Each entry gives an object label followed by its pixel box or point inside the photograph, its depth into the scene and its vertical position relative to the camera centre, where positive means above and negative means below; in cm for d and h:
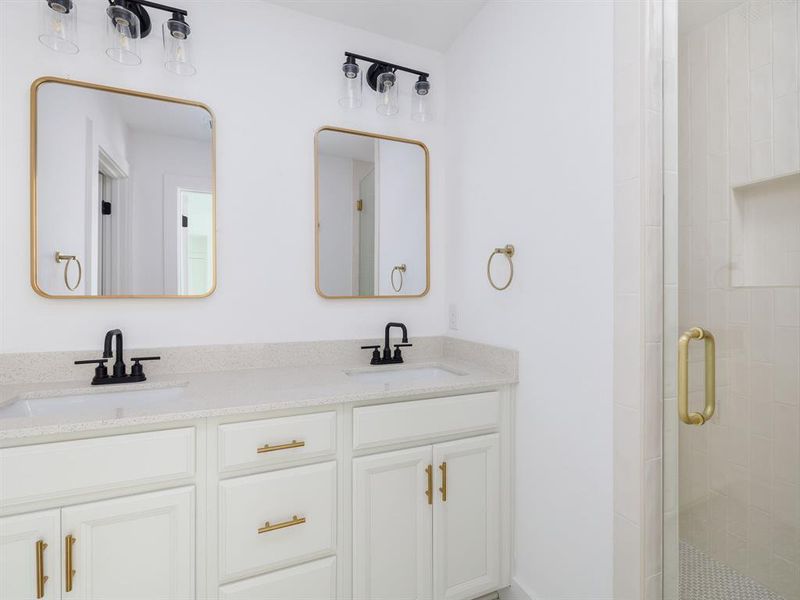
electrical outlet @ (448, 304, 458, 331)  210 -10
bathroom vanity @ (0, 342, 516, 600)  109 -59
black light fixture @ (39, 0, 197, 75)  144 +100
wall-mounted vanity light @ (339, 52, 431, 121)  190 +103
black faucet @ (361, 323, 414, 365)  193 -27
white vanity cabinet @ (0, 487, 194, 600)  106 -69
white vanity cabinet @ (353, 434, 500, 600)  142 -82
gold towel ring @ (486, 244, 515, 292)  166 +19
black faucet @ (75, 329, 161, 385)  149 -26
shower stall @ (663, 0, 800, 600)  95 -1
